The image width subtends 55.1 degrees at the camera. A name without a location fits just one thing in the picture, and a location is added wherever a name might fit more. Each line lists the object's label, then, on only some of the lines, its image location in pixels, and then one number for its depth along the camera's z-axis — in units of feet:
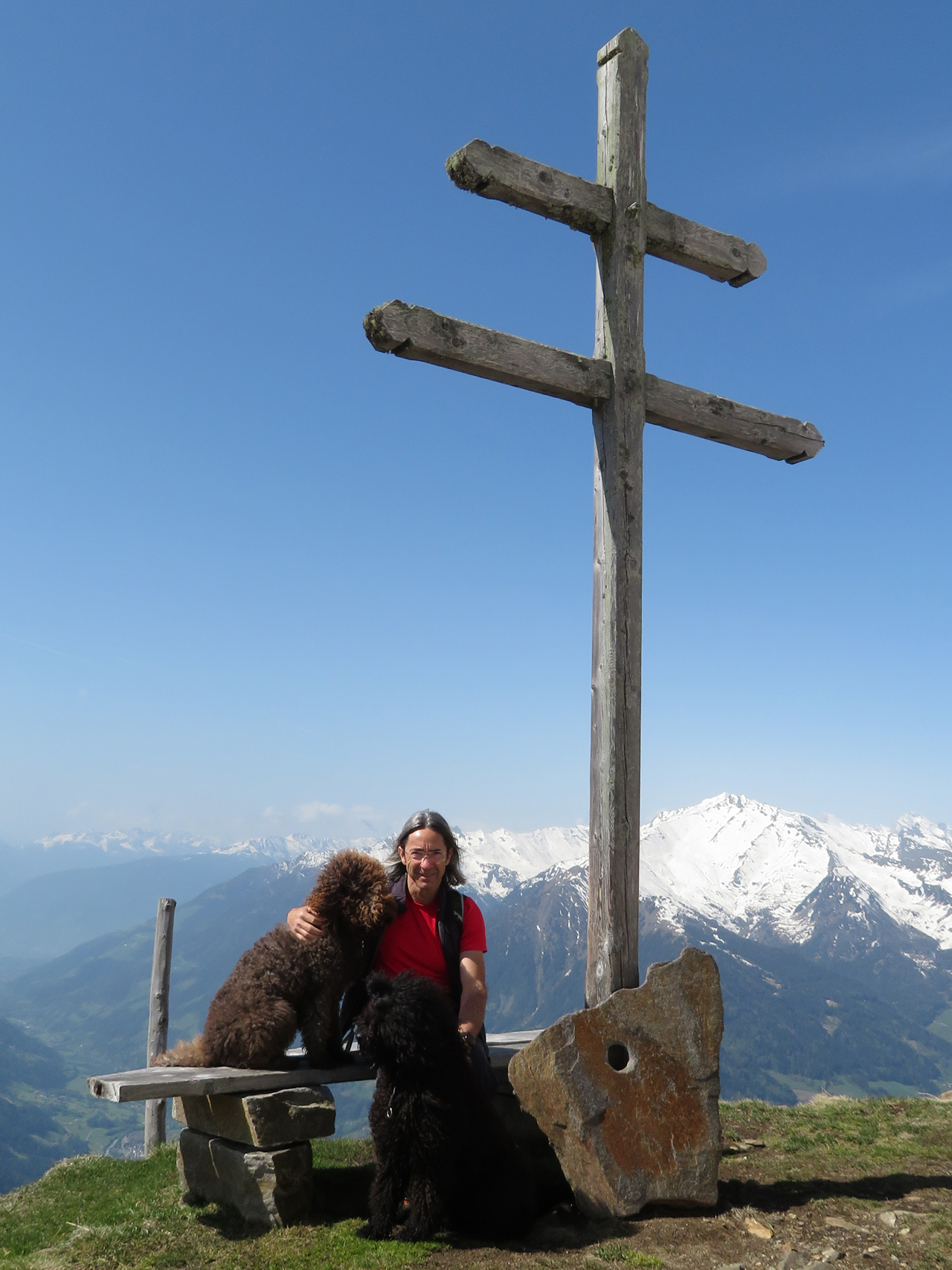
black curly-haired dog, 15.84
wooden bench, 17.15
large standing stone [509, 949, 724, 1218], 16.99
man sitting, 18.40
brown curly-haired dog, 18.12
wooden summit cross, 18.90
